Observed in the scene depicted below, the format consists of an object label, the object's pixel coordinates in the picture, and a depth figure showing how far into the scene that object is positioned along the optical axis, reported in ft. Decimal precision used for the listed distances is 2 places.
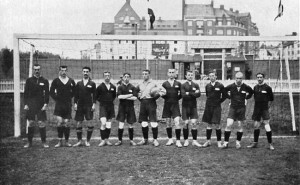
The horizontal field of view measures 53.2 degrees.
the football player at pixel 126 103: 22.39
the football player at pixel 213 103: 21.99
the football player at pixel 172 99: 22.38
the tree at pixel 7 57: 48.83
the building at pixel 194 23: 182.50
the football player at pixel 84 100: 21.79
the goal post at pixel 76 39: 24.61
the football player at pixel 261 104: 21.79
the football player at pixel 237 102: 21.88
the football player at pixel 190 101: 22.12
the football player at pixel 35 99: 21.72
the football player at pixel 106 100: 22.26
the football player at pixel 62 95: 21.61
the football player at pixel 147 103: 22.33
